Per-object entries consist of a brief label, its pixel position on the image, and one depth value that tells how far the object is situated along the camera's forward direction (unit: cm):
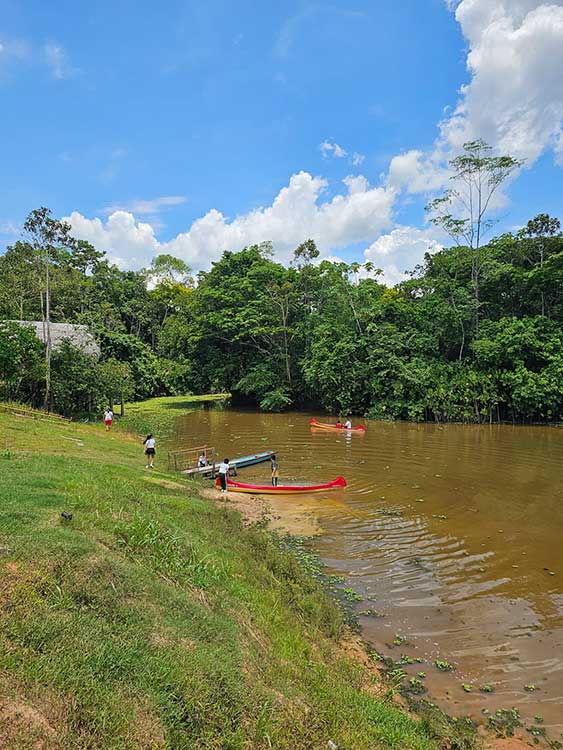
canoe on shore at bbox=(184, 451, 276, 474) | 1839
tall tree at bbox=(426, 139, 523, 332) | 3294
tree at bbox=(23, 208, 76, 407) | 2305
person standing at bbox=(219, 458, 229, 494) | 1543
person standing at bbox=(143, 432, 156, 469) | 1620
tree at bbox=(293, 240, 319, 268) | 4069
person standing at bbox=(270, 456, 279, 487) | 1686
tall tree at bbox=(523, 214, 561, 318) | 3362
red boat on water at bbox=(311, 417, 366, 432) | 2968
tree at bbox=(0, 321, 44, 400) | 2233
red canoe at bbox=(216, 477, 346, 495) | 1634
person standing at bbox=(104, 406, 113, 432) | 2373
